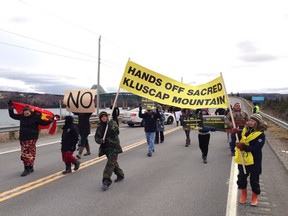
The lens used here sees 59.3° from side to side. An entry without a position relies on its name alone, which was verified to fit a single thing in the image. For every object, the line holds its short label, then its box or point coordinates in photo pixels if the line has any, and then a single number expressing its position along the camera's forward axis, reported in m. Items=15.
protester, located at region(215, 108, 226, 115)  11.44
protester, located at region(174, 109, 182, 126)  17.88
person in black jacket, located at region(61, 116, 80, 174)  6.04
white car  17.58
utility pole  22.08
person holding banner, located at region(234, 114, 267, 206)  4.15
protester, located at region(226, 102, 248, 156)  6.95
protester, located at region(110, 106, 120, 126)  8.43
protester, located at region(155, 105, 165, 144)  10.55
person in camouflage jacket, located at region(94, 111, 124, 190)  5.13
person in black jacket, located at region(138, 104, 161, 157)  8.16
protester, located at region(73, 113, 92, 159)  7.67
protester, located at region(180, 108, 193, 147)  8.91
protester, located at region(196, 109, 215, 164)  7.18
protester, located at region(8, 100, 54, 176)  6.06
